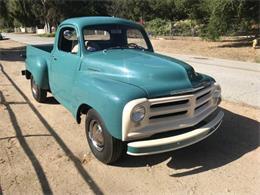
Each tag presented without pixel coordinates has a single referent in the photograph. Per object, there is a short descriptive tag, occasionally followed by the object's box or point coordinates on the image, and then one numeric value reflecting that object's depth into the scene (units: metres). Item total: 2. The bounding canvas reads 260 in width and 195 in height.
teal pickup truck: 2.54
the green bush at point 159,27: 24.72
